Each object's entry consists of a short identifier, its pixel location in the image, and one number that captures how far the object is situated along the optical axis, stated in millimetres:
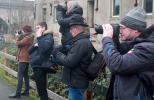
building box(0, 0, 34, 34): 36487
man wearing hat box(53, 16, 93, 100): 3472
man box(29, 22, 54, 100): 4796
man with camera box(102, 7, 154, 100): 2380
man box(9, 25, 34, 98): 6070
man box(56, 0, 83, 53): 3644
